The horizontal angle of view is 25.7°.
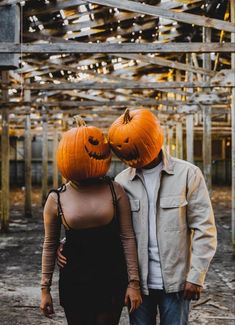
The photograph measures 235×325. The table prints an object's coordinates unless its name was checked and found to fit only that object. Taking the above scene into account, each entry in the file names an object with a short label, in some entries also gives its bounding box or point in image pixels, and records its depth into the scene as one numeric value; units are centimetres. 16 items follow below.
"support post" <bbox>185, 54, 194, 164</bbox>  1419
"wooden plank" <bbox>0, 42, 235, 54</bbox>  677
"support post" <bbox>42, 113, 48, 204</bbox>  1747
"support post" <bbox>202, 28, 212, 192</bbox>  1114
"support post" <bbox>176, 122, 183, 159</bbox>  1810
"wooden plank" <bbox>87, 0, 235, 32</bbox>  691
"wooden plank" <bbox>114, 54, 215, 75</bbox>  941
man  268
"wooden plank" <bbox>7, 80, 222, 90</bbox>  1084
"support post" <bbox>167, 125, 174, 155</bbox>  2397
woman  261
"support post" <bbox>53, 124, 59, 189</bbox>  2075
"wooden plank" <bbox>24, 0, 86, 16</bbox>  988
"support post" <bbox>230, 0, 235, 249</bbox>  818
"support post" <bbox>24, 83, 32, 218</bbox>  1427
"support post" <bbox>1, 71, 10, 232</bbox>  1160
